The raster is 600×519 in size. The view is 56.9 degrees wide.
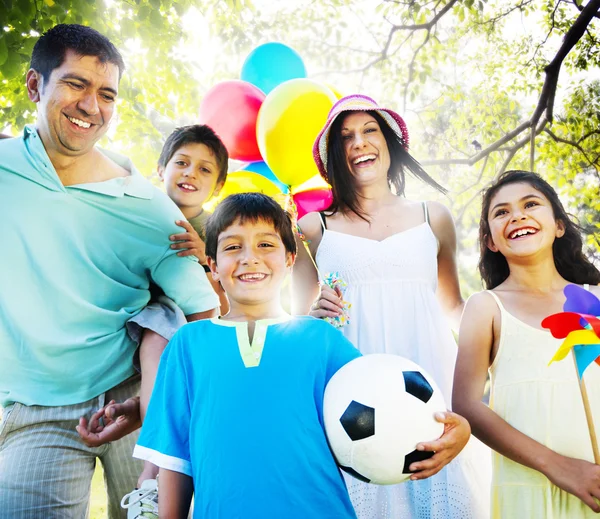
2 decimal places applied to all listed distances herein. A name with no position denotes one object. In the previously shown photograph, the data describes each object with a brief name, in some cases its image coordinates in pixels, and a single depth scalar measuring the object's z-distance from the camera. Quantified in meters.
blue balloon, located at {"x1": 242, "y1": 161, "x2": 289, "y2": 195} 3.57
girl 1.94
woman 2.10
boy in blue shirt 1.56
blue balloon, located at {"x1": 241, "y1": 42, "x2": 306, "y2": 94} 3.65
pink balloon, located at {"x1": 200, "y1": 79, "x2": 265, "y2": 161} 3.32
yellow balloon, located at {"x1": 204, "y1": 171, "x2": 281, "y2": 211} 3.27
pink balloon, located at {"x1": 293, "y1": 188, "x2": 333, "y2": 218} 3.22
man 2.12
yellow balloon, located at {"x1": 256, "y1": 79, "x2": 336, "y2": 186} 2.92
